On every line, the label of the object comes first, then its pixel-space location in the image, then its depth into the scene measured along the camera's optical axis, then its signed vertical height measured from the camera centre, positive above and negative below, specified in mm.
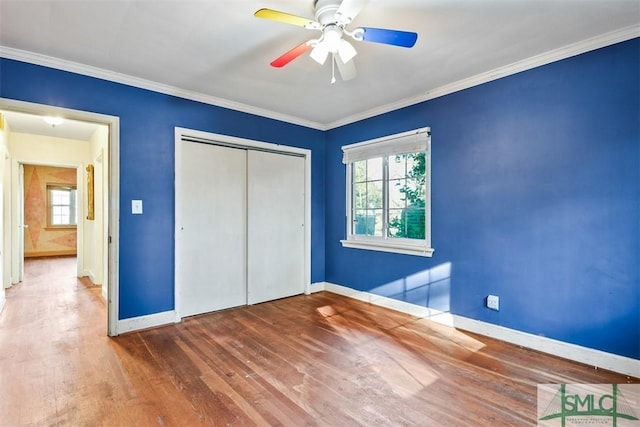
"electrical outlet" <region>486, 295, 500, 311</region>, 2885 -814
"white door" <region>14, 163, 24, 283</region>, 5043 -321
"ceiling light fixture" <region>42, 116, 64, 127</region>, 4277 +1277
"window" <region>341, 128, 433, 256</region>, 3496 +244
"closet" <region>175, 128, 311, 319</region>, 3457 -100
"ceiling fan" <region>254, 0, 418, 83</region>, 1710 +1060
